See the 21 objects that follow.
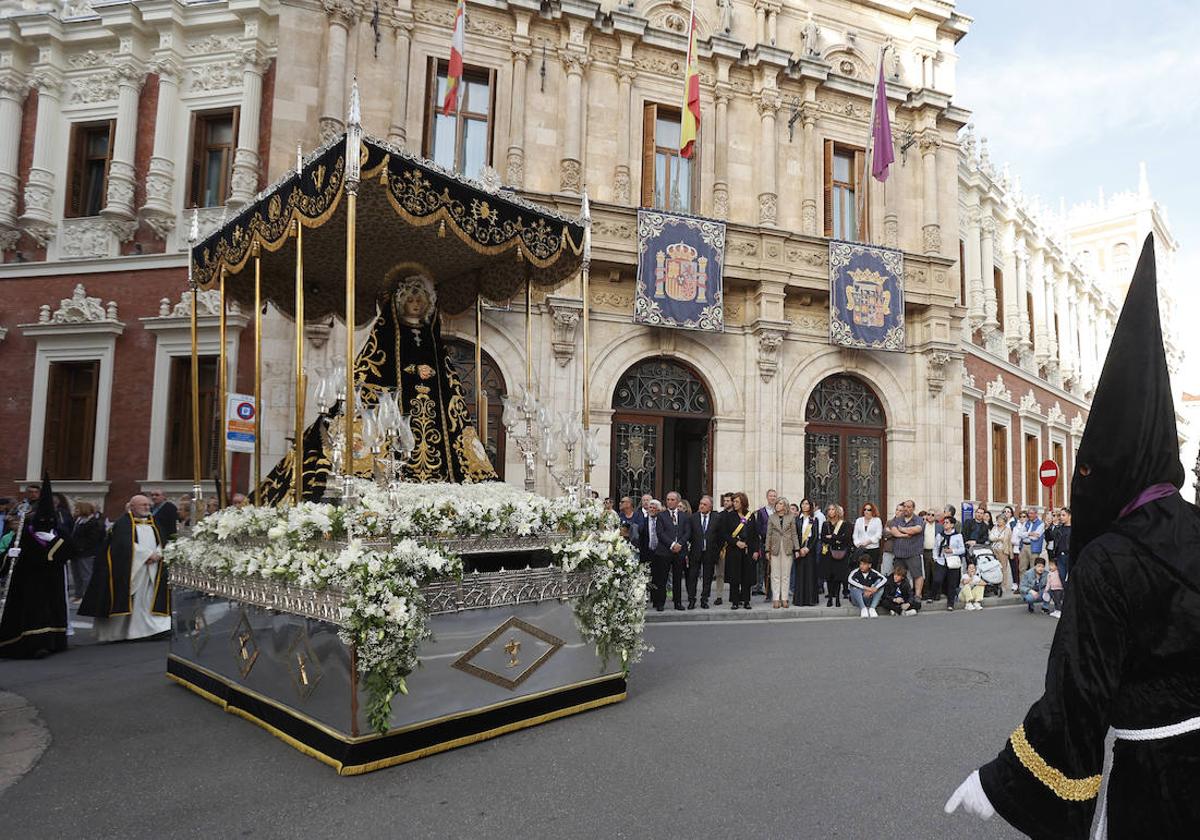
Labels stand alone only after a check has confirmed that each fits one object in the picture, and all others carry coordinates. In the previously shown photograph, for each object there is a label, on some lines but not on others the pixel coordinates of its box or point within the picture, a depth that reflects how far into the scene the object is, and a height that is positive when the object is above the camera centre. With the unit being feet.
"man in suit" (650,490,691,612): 38.32 -3.35
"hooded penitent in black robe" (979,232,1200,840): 6.48 -1.32
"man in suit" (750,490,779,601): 41.47 -1.80
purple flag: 52.11 +23.79
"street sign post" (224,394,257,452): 34.45 +2.16
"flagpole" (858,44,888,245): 58.03 +21.58
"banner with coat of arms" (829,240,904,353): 53.83 +13.50
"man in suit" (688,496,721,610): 39.09 -3.27
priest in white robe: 29.50 -4.57
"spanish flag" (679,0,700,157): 46.44 +23.13
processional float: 15.24 -1.75
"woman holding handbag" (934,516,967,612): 43.57 -3.82
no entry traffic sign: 57.25 +1.66
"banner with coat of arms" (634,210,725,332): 49.24 +13.59
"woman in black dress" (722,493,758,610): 39.17 -3.63
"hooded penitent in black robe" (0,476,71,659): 26.96 -4.60
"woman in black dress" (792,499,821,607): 40.83 -4.27
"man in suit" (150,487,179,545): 32.97 -2.18
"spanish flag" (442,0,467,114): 40.37 +21.73
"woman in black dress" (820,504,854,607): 40.98 -3.31
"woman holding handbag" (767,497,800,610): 40.14 -3.22
